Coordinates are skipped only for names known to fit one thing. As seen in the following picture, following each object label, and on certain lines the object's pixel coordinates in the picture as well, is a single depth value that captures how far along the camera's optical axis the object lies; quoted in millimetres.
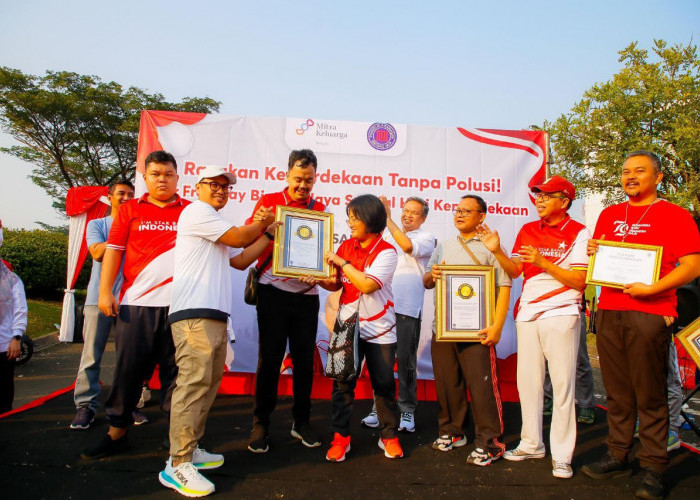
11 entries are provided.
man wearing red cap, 2943
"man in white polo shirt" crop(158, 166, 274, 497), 2576
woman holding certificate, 3072
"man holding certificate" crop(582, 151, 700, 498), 2732
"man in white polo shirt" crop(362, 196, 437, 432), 3840
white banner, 4703
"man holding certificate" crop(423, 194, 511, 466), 3127
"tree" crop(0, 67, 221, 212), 14688
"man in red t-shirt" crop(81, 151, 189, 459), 2969
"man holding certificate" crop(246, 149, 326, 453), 3182
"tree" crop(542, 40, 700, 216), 15391
